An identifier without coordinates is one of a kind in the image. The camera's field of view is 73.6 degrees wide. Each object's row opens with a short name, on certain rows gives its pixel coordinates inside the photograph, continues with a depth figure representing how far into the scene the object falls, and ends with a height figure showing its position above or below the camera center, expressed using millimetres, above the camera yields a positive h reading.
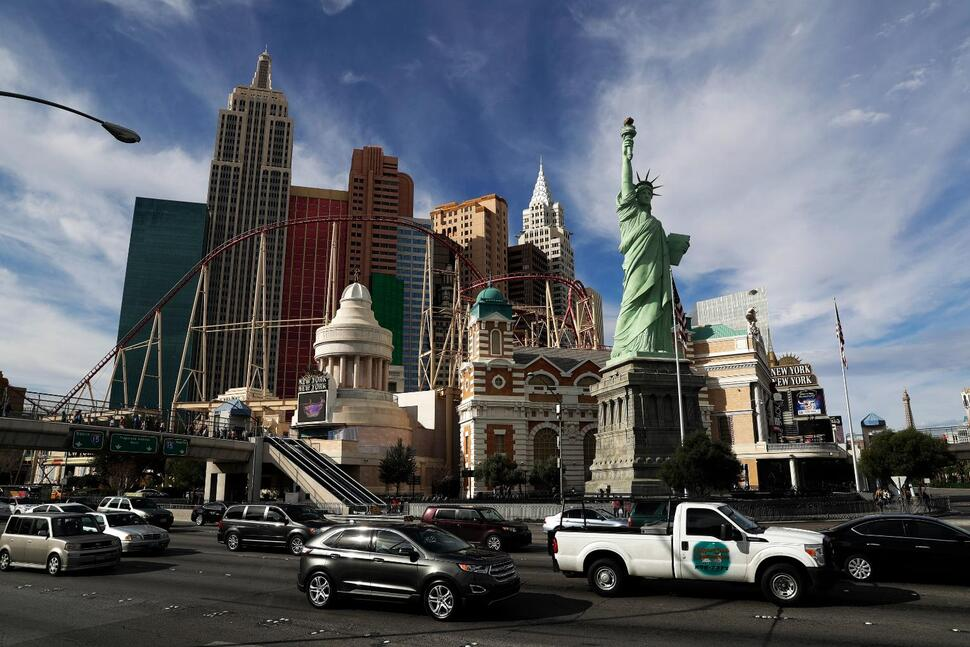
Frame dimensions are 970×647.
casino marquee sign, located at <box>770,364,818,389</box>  130000 +18867
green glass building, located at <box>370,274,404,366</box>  137625 +35362
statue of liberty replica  43406 +7136
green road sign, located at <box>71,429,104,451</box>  33625 +1954
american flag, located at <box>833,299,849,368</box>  38191 +7810
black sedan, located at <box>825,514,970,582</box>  13992 -1639
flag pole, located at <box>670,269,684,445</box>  39906 +8192
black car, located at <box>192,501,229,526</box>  34844 -1966
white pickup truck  11781 -1525
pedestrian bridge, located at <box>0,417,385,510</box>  33000 +1534
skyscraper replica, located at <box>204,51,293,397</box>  130250 +55695
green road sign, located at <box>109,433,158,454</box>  35531 +1826
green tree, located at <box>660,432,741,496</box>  32594 +268
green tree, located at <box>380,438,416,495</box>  48688 +573
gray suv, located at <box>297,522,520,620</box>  10984 -1623
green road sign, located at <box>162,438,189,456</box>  38116 +1745
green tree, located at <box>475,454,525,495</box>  47031 +77
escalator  40969 +105
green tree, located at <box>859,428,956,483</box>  35134 +775
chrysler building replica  177125 +65139
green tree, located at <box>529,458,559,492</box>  47562 -105
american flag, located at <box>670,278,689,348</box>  47525 +11484
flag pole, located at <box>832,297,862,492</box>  38156 +7168
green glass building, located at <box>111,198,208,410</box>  122688 +39414
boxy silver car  15695 -1611
